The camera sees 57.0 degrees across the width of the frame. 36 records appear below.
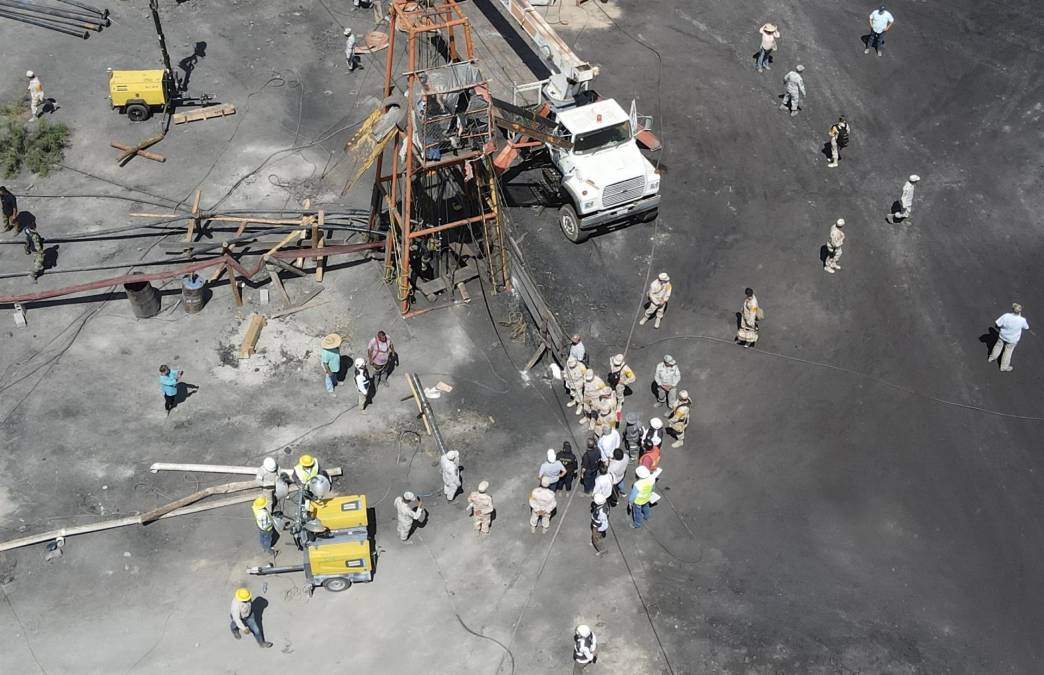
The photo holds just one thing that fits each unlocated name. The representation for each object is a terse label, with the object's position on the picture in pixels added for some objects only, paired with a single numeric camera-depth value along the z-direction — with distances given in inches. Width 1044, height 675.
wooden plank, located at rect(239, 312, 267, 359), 885.8
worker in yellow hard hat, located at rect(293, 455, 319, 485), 725.3
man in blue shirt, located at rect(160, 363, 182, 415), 809.5
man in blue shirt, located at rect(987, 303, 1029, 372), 848.9
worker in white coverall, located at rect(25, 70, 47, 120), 1119.0
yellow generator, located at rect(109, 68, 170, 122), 1111.0
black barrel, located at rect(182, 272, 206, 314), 909.8
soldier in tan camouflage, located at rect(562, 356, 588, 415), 803.4
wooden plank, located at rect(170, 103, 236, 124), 1131.3
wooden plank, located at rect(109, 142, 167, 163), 1085.1
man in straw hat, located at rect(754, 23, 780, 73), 1189.1
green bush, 1068.5
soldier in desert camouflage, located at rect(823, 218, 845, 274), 934.0
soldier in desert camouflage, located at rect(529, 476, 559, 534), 721.6
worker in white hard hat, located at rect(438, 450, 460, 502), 735.7
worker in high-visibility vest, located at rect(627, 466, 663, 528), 719.1
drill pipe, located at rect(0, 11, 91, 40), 1256.6
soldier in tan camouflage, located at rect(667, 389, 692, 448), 792.9
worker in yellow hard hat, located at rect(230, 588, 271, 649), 647.1
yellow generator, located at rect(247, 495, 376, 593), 684.7
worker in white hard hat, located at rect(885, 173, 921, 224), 1001.5
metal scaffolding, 845.2
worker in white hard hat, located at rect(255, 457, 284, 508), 743.1
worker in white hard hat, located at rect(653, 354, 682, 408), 815.1
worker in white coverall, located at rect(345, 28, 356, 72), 1182.9
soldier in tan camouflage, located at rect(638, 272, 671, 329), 878.4
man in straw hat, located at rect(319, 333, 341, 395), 828.0
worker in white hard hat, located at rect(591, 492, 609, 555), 714.2
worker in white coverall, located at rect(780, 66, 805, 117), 1126.4
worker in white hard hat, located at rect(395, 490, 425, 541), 709.3
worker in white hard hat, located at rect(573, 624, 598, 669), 634.8
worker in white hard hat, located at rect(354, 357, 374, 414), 812.0
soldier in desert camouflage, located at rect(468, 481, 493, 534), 721.0
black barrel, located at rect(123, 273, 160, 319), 900.0
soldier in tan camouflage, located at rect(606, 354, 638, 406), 810.3
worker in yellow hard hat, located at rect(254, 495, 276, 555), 701.3
